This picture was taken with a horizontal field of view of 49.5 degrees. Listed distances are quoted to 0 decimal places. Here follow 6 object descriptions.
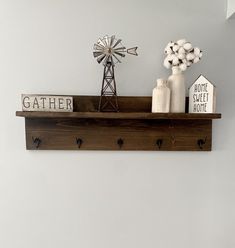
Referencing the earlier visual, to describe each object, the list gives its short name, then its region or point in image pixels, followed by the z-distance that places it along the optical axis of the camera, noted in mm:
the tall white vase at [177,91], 1087
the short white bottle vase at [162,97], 1061
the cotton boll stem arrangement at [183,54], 1072
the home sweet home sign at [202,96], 1033
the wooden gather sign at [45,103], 1046
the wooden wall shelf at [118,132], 1142
